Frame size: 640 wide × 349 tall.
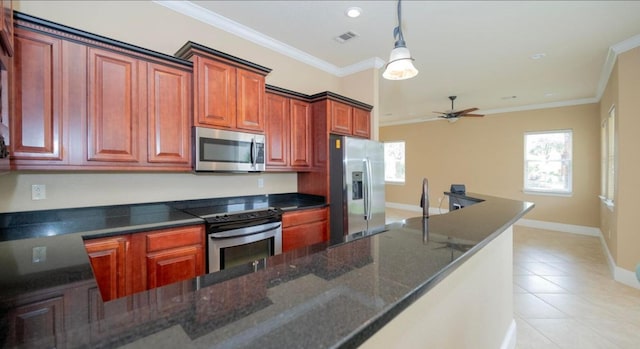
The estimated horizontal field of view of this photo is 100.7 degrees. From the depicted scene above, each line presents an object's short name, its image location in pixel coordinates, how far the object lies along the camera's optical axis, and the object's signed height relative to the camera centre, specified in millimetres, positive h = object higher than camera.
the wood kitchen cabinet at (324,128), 3324 +578
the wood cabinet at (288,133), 3121 +481
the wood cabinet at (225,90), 2399 +808
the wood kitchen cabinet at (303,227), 2804 -622
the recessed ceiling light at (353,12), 2645 +1626
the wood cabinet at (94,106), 1728 +502
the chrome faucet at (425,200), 1705 -186
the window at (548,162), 5746 +206
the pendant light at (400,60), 1897 +806
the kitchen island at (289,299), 489 -298
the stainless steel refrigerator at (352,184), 3223 -159
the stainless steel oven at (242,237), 2176 -570
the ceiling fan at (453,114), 5422 +1195
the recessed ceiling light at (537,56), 3576 +1574
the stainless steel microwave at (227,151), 2414 +213
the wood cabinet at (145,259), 1730 -614
